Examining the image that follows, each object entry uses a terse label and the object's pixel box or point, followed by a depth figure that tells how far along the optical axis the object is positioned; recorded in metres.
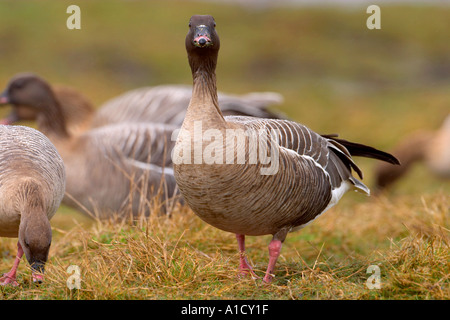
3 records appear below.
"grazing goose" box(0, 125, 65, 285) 4.54
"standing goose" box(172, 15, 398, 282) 4.45
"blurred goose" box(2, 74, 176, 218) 7.68
